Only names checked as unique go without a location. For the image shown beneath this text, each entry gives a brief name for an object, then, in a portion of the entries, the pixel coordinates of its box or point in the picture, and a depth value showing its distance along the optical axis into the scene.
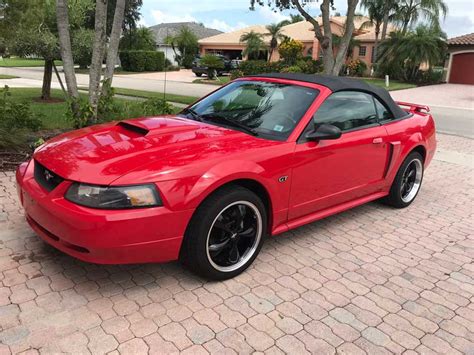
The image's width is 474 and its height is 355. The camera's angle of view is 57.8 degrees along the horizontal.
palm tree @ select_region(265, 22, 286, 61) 43.19
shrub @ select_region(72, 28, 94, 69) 11.77
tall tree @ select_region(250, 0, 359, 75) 12.05
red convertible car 2.81
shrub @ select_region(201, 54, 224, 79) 32.03
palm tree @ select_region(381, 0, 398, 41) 35.25
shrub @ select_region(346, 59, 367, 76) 35.38
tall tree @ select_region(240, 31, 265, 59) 42.84
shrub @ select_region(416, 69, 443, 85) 33.31
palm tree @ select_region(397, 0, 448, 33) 34.88
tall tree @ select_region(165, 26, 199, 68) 48.59
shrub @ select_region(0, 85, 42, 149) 6.29
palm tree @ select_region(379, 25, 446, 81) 31.55
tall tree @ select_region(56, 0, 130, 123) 7.06
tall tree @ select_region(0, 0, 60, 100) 8.62
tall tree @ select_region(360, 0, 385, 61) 35.53
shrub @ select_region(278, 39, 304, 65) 35.16
